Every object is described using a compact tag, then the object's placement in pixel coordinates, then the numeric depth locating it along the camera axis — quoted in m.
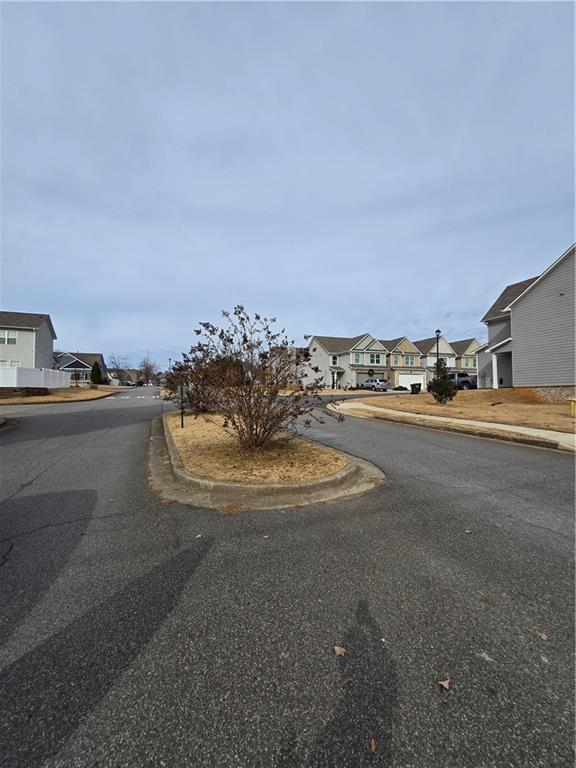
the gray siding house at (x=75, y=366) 73.78
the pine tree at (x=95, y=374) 55.71
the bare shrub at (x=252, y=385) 5.92
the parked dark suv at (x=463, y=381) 36.28
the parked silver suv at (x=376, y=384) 42.00
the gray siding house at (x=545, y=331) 18.55
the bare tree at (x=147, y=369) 99.38
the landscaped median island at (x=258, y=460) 5.08
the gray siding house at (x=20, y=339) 33.50
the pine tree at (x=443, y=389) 18.71
